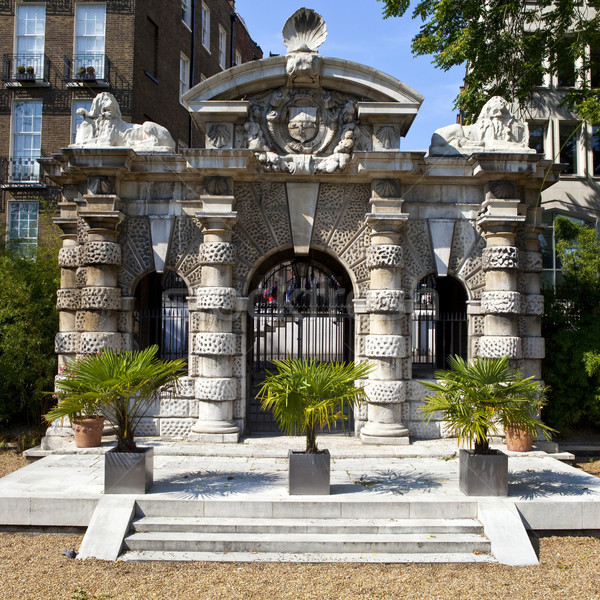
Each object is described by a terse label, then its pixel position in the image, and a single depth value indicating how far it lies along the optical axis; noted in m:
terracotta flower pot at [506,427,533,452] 10.23
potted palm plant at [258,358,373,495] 7.59
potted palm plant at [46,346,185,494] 7.54
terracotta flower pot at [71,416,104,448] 10.34
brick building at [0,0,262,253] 20.58
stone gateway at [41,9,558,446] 10.83
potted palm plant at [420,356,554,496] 7.58
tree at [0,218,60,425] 12.17
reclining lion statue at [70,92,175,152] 11.03
